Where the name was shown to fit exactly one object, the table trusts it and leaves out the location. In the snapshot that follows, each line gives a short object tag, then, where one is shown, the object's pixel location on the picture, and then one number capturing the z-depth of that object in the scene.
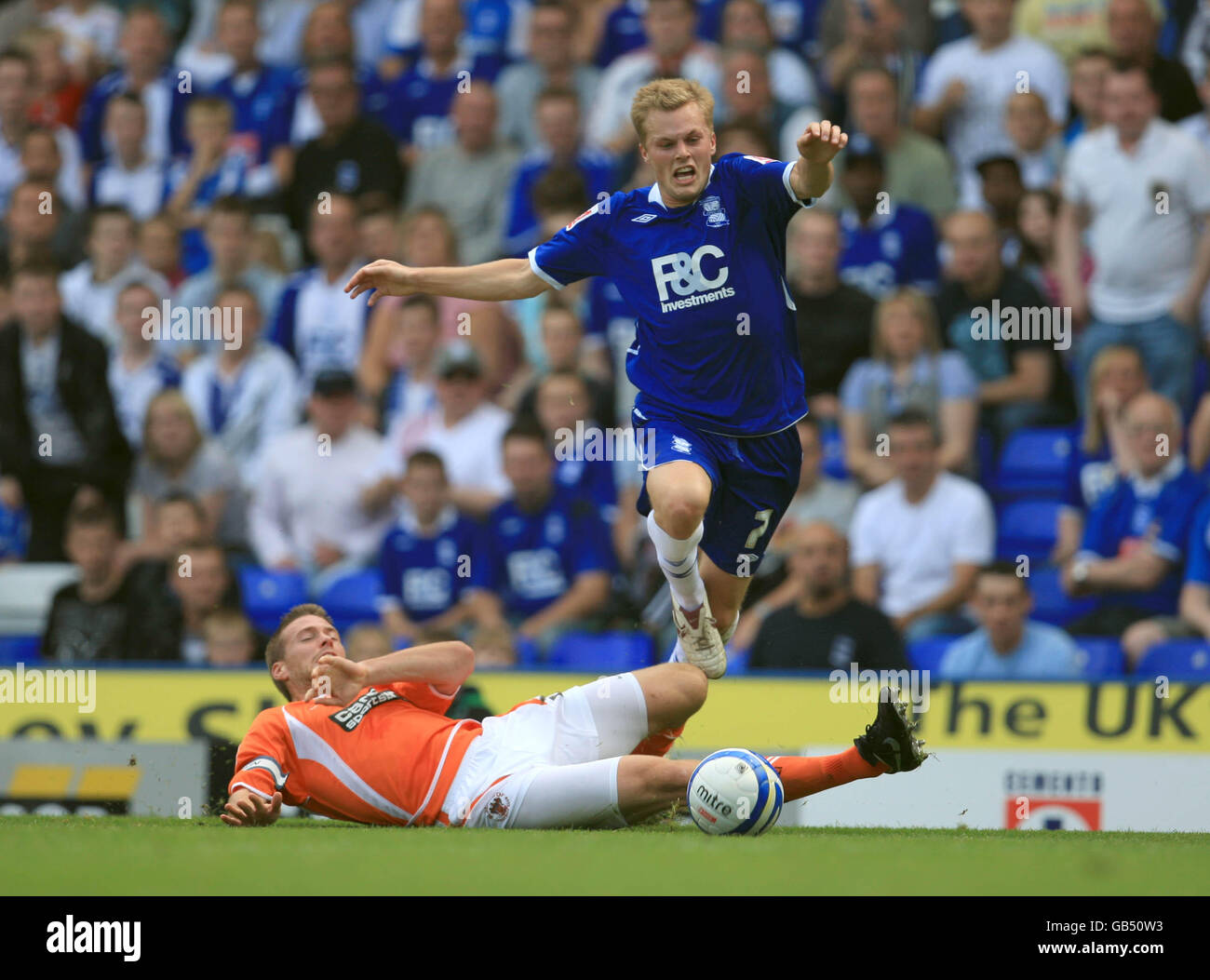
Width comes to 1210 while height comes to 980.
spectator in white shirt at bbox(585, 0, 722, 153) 12.16
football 5.86
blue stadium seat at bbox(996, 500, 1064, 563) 10.54
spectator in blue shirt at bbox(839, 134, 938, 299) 11.12
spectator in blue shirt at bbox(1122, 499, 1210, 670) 9.48
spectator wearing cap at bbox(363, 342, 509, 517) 11.30
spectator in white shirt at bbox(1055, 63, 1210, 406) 10.60
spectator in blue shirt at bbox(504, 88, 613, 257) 12.19
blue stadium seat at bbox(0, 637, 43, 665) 11.48
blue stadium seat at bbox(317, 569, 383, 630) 11.22
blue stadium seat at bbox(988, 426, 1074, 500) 10.63
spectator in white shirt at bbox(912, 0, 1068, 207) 11.62
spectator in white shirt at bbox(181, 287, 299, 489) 12.25
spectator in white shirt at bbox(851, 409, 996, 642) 10.20
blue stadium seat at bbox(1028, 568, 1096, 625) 10.05
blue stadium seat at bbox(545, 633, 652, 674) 9.98
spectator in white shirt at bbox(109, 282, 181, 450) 12.59
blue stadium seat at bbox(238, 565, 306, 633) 11.34
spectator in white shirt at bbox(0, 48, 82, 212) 14.46
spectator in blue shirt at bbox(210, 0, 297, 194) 13.90
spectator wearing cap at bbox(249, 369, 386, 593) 11.56
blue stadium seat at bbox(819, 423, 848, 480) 10.92
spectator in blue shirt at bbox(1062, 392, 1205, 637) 9.80
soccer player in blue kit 6.74
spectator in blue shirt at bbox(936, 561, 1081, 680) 9.49
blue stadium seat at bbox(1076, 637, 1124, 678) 9.63
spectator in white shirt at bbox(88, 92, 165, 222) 14.13
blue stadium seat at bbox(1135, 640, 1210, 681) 9.35
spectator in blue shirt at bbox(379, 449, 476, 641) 10.79
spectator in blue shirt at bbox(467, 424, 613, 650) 10.49
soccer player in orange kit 6.07
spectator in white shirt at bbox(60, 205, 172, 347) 13.31
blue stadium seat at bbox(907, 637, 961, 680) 9.86
